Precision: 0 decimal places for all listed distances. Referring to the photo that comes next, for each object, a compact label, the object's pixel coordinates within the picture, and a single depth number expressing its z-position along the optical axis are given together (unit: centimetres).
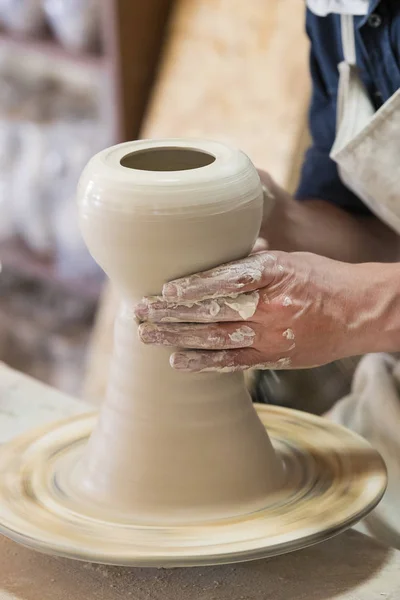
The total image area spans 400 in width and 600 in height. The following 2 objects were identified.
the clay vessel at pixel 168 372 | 123
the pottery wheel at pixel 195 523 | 121
